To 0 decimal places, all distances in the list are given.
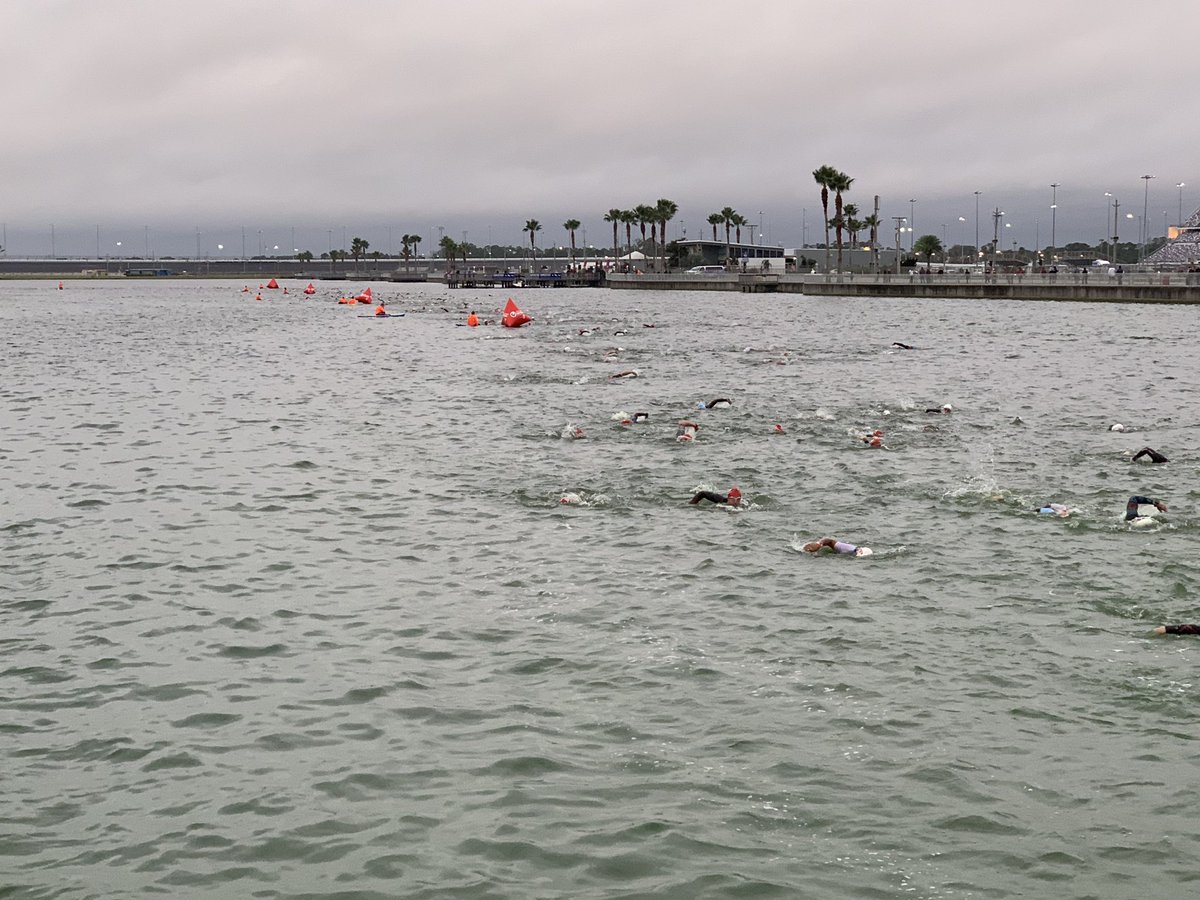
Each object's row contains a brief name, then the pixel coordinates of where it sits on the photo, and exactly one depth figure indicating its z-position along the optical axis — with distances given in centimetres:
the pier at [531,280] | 18912
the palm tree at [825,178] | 14362
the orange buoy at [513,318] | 7150
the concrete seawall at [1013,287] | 8619
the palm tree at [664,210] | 19672
